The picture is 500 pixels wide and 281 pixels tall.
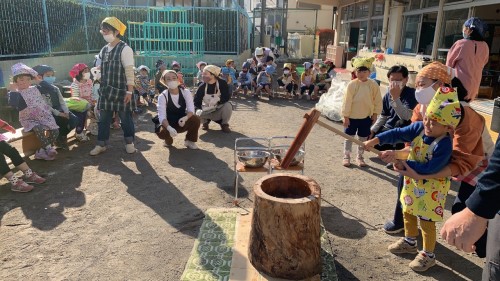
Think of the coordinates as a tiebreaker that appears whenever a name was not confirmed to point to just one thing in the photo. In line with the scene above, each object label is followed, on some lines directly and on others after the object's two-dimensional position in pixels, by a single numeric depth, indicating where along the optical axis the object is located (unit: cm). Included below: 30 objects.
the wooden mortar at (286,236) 290
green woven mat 312
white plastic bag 896
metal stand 417
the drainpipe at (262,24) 2424
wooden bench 552
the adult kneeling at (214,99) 779
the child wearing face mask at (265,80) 1184
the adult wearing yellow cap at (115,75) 565
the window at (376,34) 1491
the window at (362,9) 1684
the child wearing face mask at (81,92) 679
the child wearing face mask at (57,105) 596
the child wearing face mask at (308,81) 1180
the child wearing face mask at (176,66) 1117
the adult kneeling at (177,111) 642
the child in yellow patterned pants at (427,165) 279
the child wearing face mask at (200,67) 1091
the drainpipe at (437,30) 995
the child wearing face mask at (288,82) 1206
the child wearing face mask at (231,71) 1133
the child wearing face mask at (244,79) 1205
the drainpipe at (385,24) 1384
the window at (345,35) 1996
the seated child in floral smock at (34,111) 538
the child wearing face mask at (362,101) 542
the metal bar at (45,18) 1113
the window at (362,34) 1675
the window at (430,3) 1051
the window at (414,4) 1176
